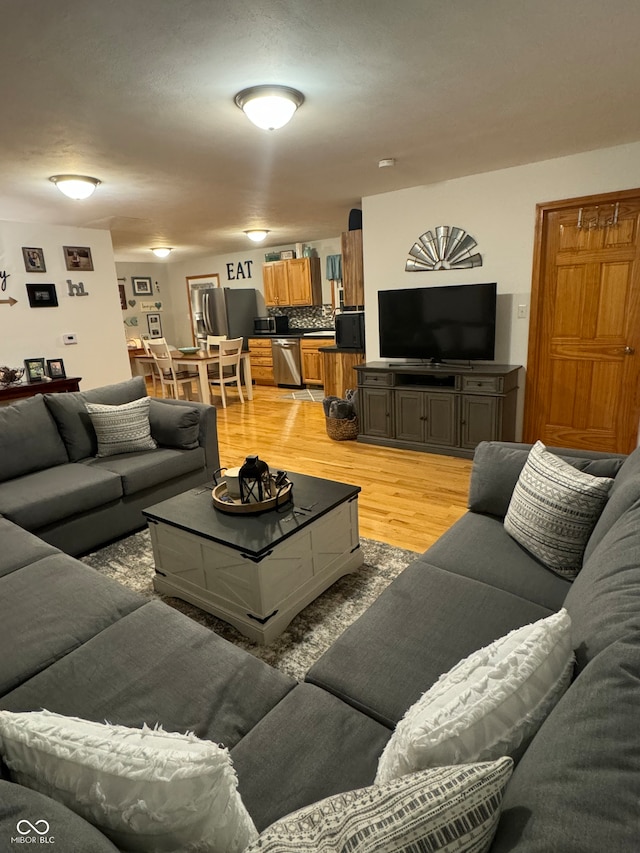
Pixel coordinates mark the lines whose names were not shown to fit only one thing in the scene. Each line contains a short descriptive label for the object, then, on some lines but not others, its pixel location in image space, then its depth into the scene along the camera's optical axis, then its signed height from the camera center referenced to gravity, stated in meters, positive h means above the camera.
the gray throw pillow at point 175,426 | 3.33 -0.71
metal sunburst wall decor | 4.32 +0.52
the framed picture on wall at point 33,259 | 5.11 +0.71
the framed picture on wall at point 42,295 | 5.19 +0.34
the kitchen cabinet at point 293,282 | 7.97 +0.55
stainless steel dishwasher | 8.02 -0.75
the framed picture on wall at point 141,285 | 9.73 +0.74
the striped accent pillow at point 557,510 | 1.65 -0.72
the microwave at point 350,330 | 5.85 -0.21
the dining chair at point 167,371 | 6.56 -0.68
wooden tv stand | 4.09 -0.85
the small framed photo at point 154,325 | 10.08 -0.07
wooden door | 3.73 -0.18
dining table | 6.53 -0.56
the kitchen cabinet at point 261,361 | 8.49 -0.76
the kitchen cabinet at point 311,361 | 7.79 -0.74
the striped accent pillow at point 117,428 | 3.22 -0.68
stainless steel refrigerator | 8.71 +0.15
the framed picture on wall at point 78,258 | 5.46 +0.75
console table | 4.81 -0.62
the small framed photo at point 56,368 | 5.43 -0.46
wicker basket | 4.94 -1.15
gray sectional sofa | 0.61 -0.92
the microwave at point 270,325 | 8.84 -0.16
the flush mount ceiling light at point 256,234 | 6.63 +1.13
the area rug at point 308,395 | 7.25 -1.21
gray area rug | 1.98 -1.33
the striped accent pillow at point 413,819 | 0.57 -0.61
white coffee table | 1.99 -1.02
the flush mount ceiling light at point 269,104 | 2.35 +1.02
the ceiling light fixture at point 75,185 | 3.60 +1.03
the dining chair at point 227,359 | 6.61 -0.56
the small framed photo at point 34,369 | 5.22 -0.44
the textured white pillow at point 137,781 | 0.70 -0.67
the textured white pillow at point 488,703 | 0.76 -0.65
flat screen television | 4.19 -0.12
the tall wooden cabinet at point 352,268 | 5.14 +0.47
